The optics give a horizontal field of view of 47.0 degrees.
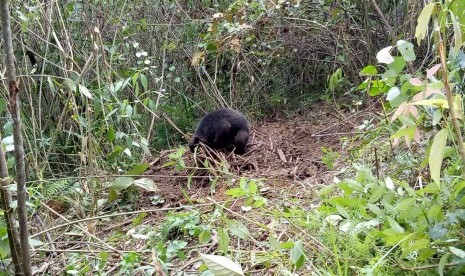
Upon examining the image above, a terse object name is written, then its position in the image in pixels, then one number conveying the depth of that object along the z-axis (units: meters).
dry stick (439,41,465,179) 1.54
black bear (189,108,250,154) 4.87
